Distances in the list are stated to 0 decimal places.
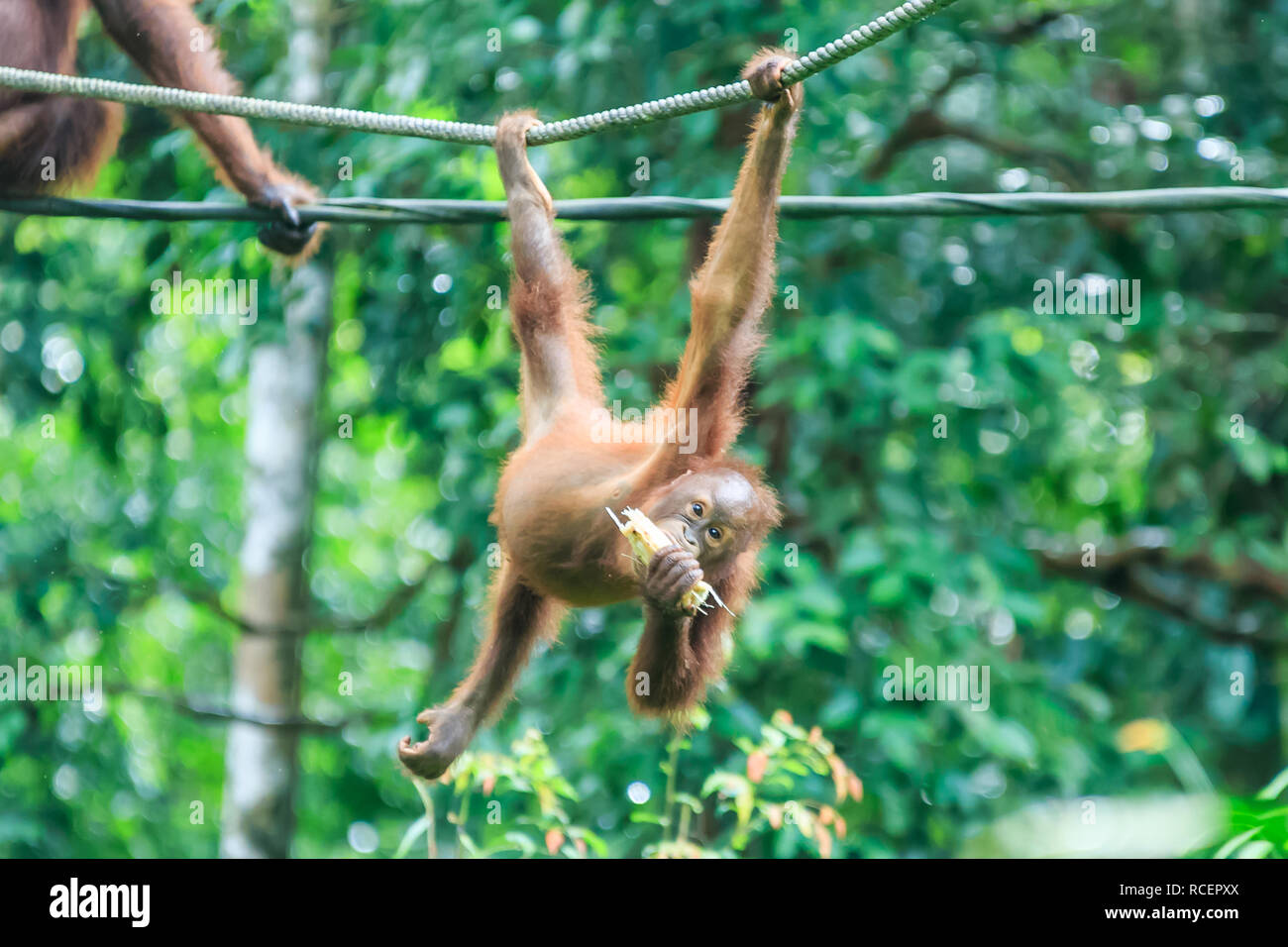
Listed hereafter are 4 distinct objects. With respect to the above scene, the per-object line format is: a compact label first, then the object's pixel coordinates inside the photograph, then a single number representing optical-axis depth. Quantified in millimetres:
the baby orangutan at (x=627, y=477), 2754
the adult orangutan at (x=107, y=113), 4012
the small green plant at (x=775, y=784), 3387
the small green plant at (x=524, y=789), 3473
